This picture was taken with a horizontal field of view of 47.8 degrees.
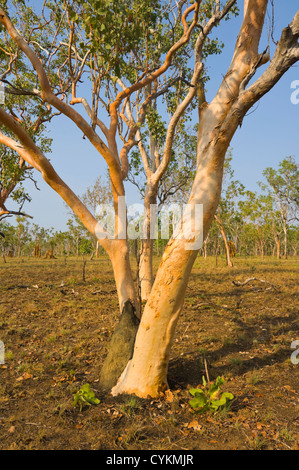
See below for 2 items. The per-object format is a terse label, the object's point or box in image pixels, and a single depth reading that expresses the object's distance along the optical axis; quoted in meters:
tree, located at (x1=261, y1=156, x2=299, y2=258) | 36.47
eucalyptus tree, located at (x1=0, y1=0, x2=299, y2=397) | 3.93
